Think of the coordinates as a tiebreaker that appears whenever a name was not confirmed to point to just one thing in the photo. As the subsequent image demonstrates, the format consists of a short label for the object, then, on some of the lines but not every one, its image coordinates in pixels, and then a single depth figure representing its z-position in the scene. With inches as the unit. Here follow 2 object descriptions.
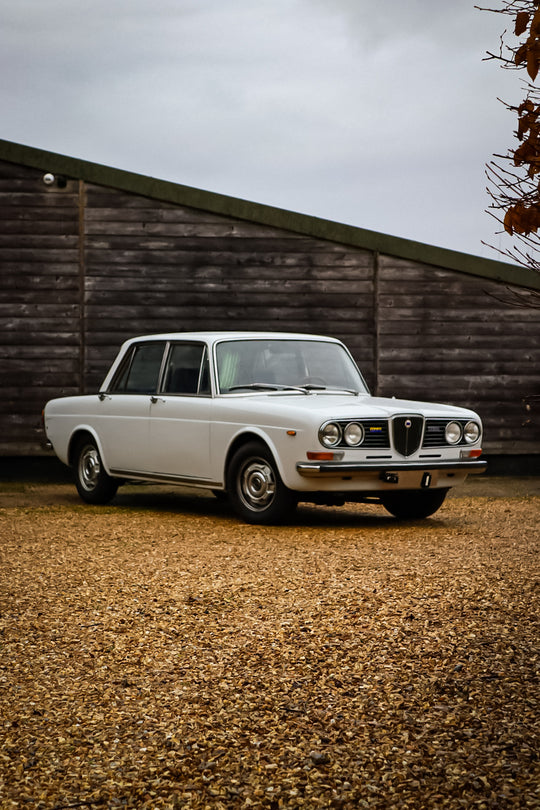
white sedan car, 358.0
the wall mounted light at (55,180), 561.9
